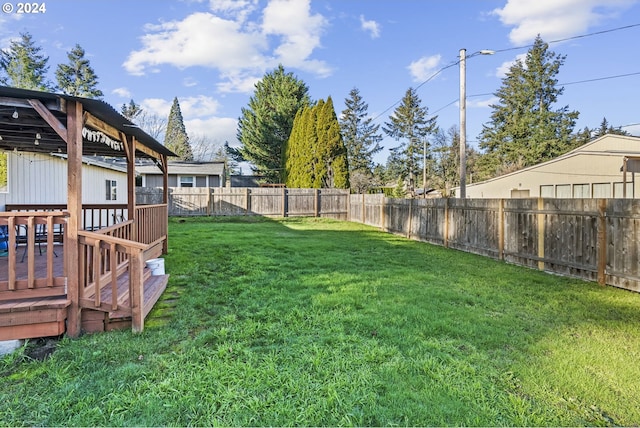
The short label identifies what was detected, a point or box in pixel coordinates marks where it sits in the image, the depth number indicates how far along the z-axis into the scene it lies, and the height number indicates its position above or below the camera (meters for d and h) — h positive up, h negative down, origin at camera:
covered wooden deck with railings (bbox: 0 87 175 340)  3.28 -0.67
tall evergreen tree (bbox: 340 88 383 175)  39.66 +8.97
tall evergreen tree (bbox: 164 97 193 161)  40.59 +9.08
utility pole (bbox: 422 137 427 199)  36.44 +6.94
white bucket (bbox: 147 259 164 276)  5.32 -0.95
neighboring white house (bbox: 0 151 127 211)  7.99 +0.72
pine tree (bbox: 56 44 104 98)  31.81 +12.25
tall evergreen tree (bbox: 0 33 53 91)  25.50 +11.29
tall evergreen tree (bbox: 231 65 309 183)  29.06 +7.69
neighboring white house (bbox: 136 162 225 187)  22.91 +2.16
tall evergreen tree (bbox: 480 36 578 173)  31.48 +8.66
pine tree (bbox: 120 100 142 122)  37.47 +10.74
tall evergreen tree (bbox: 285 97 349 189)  21.25 +3.44
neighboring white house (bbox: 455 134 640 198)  16.09 +1.77
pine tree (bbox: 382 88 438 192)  39.75 +9.23
